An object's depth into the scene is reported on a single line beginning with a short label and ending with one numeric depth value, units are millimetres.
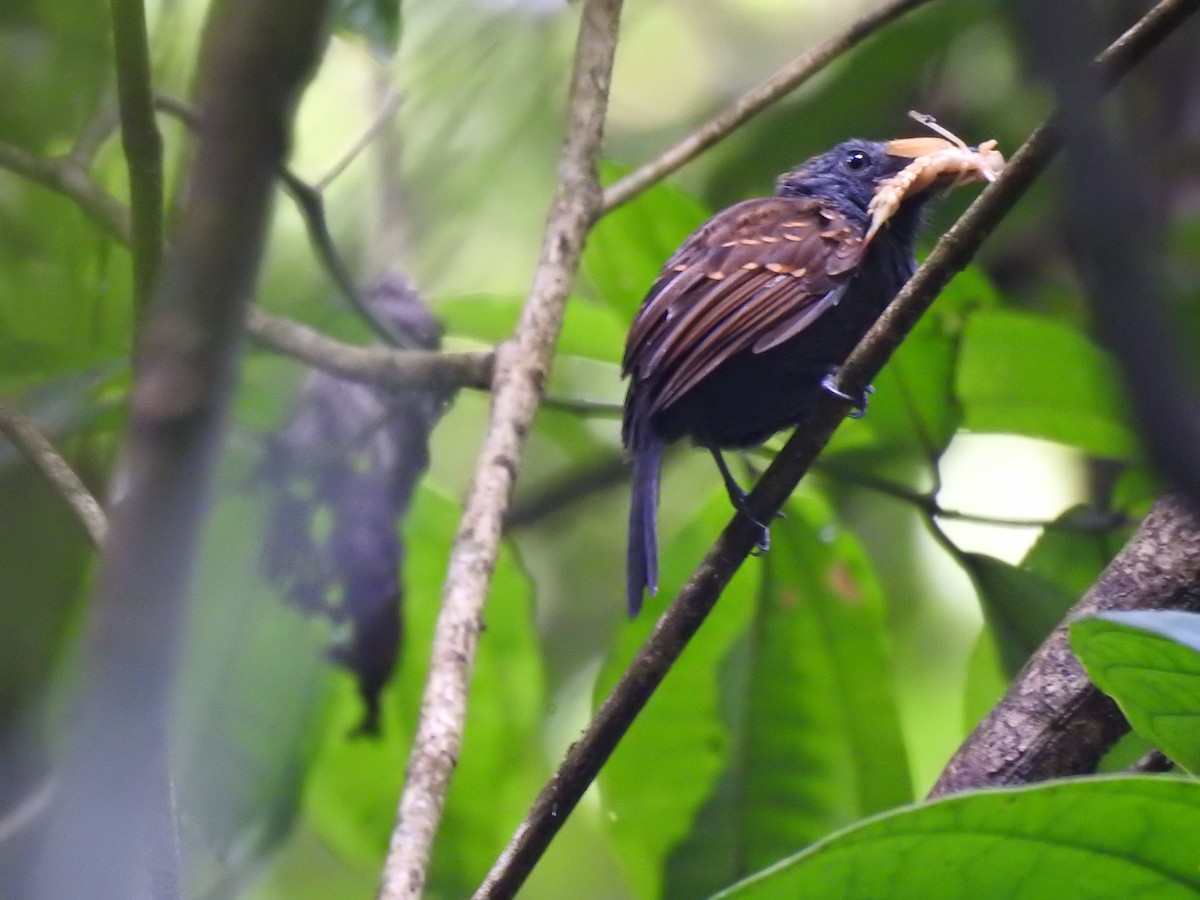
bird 5750
